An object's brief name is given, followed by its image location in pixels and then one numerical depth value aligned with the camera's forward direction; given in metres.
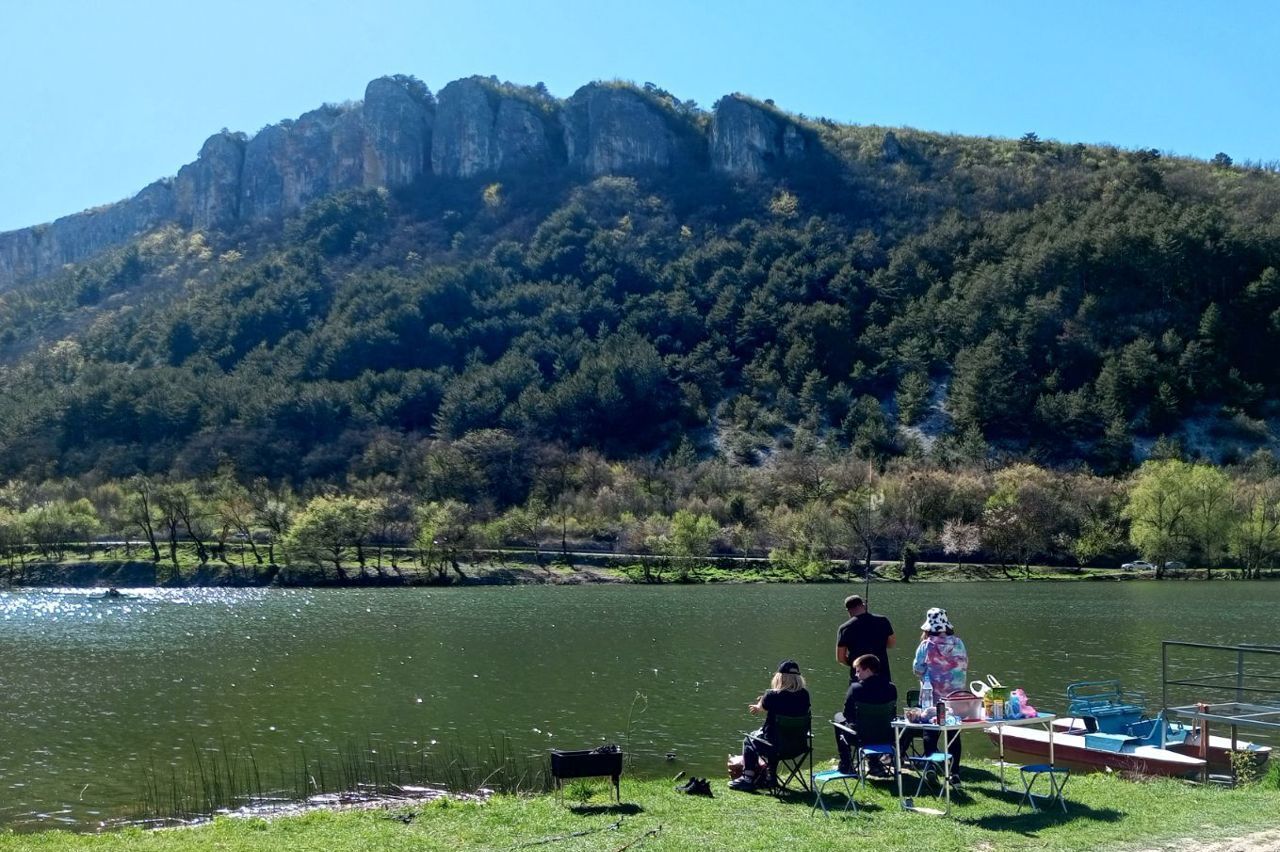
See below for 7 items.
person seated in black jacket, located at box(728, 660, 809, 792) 15.51
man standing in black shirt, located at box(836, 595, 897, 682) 16.23
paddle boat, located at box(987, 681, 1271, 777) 19.27
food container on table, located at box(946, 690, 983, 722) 14.54
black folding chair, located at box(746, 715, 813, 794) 15.60
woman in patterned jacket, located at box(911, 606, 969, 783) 15.58
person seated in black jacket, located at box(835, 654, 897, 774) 15.27
